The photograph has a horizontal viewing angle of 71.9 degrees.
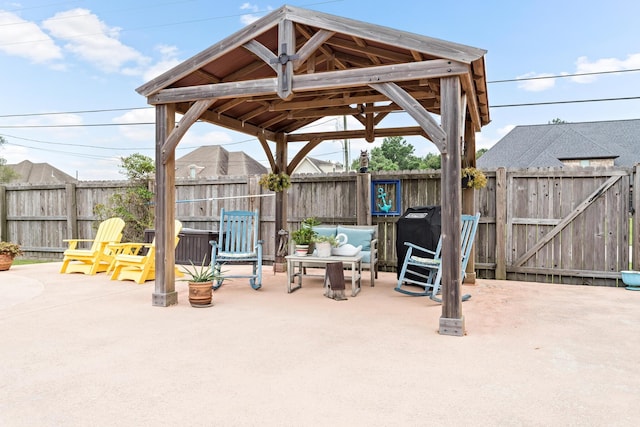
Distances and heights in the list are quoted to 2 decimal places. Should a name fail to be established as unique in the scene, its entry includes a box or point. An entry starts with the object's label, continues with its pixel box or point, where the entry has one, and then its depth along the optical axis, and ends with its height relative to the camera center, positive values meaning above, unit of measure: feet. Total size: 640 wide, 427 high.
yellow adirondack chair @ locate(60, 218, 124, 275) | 21.25 -1.94
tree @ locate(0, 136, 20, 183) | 79.15 +7.77
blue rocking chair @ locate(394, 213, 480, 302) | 15.17 -1.91
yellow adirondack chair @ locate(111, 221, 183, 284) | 18.79 -2.38
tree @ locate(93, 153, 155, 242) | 27.20 +0.98
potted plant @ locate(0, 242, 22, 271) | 22.85 -2.08
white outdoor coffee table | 16.33 -1.85
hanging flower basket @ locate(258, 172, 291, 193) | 21.90 +1.58
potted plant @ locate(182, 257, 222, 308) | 14.30 -2.52
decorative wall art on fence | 21.97 +0.77
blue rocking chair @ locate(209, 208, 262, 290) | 17.49 -1.42
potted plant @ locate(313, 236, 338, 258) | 17.10 -1.25
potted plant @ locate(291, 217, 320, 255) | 17.37 -1.04
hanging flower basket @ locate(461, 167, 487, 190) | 17.97 +1.39
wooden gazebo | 11.61 +4.16
